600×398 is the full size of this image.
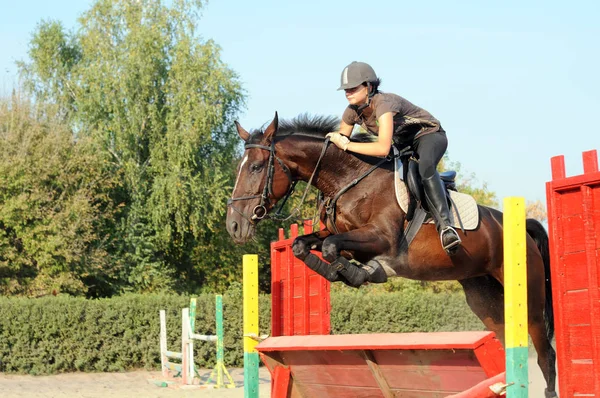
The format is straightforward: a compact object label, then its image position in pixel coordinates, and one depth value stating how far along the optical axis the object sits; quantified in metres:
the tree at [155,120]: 23.34
